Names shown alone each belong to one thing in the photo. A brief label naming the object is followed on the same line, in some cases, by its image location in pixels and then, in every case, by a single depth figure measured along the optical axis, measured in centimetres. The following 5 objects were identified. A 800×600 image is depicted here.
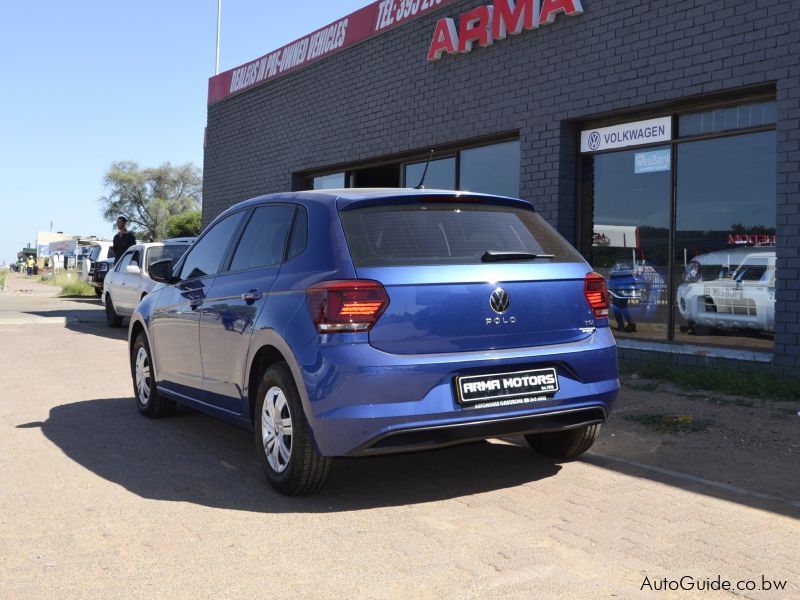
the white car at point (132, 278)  1506
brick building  883
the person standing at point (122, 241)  1825
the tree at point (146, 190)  8625
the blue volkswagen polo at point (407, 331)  454
